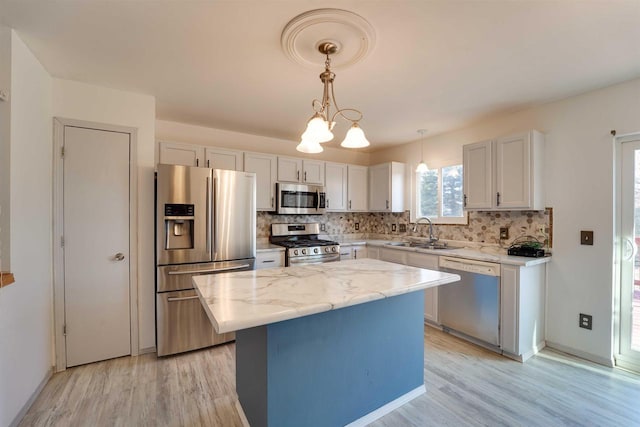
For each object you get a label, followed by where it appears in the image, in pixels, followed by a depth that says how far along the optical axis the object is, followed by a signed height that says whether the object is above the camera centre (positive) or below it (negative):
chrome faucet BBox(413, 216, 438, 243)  3.77 -0.21
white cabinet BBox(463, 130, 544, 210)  2.69 +0.42
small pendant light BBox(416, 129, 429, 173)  3.61 +0.61
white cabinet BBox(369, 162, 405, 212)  4.18 +0.39
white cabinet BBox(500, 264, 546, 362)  2.51 -0.90
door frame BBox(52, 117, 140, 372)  2.32 -0.21
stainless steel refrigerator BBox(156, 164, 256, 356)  2.59 -0.29
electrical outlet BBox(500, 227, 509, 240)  3.07 -0.22
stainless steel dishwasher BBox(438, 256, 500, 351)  2.66 -0.90
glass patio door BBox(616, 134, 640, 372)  2.33 -0.32
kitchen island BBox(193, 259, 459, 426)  1.33 -0.74
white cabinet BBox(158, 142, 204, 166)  3.07 +0.66
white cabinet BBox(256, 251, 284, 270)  3.29 -0.56
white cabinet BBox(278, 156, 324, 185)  3.80 +0.59
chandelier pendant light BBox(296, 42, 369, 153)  1.60 +0.49
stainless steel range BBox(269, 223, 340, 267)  3.46 -0.41
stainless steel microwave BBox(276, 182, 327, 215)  3.74 +0.20
